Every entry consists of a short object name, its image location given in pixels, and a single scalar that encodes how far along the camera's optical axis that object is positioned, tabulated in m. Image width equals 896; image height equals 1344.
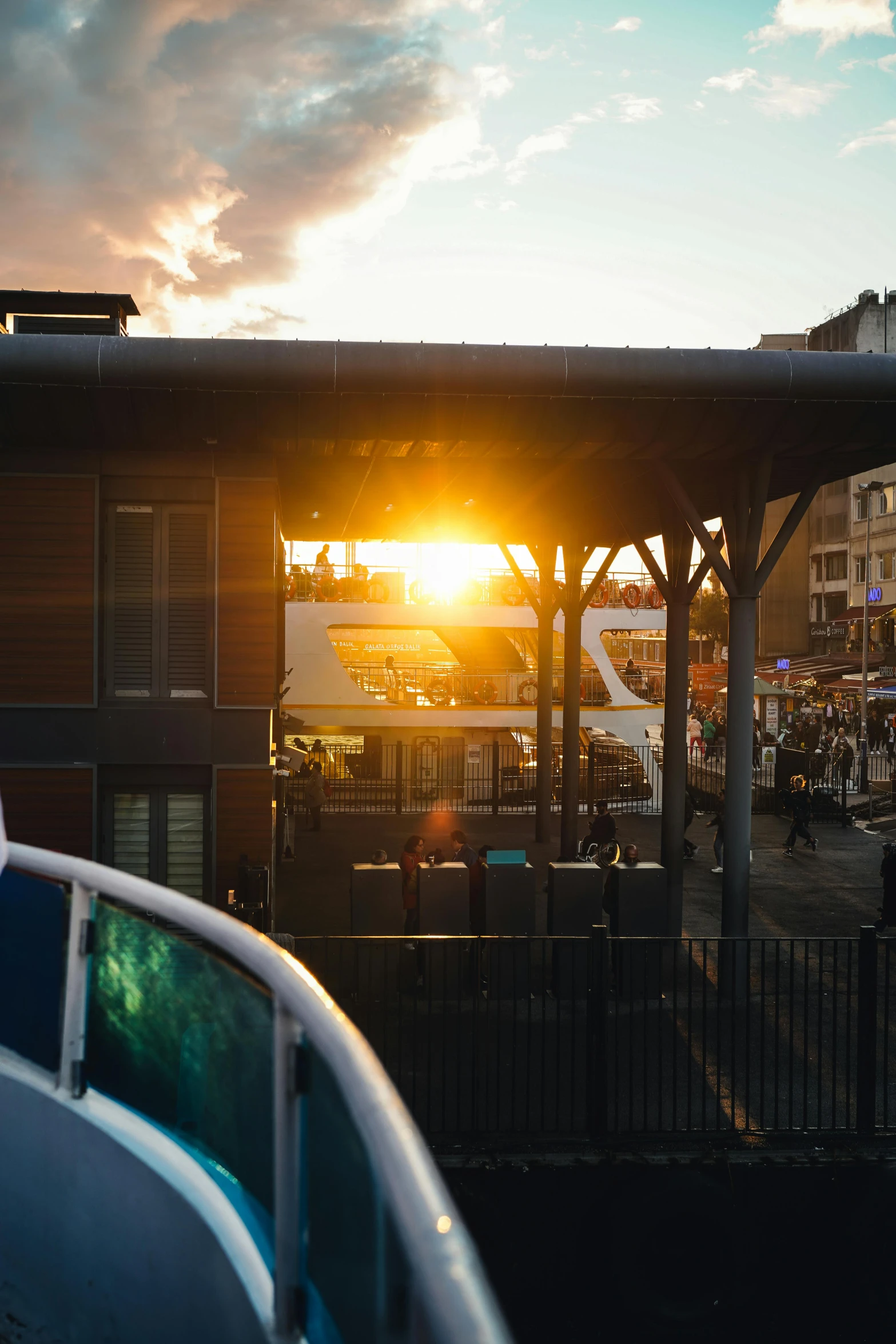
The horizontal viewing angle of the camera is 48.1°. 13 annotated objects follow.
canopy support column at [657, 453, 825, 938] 11.41
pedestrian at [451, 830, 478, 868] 12.88
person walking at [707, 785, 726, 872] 17.00
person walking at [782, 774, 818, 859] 18.84
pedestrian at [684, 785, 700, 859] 18.84
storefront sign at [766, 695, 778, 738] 34.91
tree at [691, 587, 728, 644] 88.56
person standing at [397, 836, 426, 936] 12.32
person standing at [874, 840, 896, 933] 13.22
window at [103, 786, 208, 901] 11.96
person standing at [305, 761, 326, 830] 21.36
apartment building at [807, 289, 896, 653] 60.00
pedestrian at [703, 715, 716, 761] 32.66
